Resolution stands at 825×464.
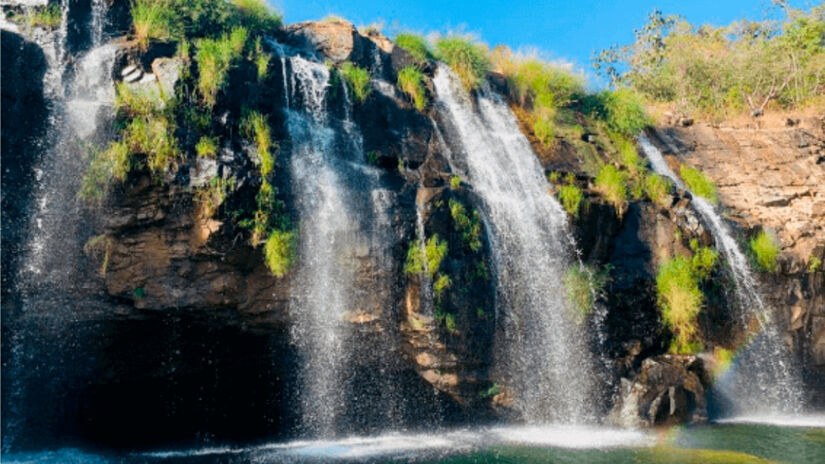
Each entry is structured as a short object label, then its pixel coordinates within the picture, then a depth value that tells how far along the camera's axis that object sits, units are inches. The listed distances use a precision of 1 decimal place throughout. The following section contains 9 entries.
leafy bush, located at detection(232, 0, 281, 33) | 536.4
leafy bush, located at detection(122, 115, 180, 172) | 364.8
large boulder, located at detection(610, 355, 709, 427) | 405.4
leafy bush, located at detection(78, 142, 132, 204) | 354.0
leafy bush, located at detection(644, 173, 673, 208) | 530.0
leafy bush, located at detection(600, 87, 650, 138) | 642.8
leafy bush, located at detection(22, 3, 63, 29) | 400.8
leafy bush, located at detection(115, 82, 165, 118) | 380.8
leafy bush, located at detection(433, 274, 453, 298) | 399.5
